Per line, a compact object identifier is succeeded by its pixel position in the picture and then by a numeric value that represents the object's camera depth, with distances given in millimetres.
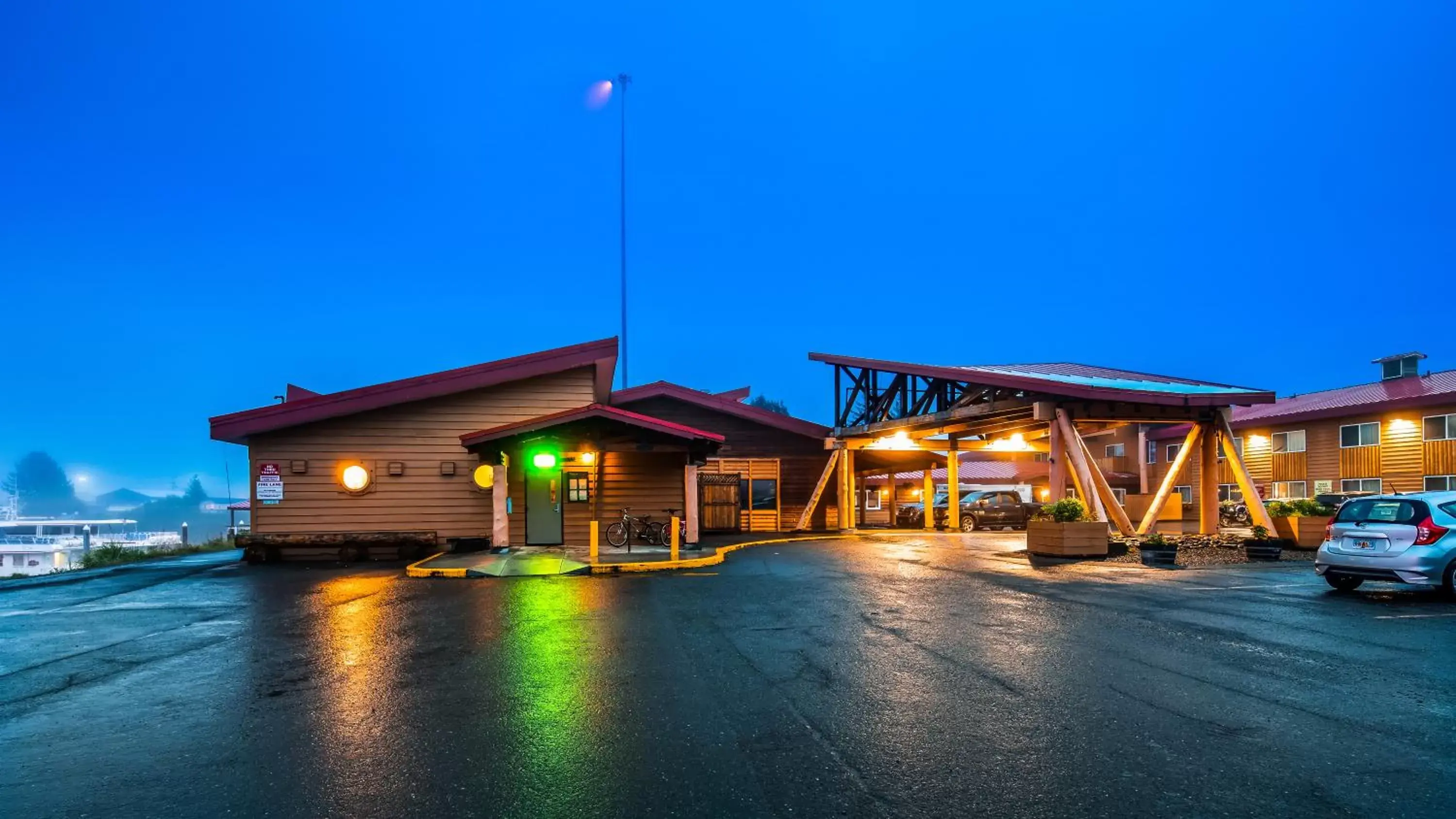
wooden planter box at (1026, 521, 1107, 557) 16359
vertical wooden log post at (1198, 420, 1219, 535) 20094
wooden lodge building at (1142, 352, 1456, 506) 28391
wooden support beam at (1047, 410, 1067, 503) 19000
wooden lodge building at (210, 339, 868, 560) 18297
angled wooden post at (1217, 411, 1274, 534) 18297
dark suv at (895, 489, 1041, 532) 30484
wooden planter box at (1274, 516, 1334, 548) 17312
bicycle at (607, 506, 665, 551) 19734
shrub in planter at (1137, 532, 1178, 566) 14961
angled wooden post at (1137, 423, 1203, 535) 19188
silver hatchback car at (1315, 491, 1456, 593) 10180
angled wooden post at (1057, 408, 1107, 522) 17891
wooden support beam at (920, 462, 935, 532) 28969
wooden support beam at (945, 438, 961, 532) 27391
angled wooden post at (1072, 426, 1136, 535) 18688
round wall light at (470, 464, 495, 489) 19562
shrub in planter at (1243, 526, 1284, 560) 15727
